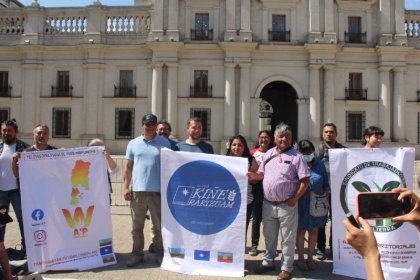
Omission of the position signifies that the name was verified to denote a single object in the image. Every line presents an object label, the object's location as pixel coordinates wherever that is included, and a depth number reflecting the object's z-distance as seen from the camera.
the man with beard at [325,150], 6.86
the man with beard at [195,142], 6.42
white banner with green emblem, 5.64
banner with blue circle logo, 5.84
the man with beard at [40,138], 6.28
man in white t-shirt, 6.26
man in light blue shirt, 6.30
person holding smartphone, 1.91
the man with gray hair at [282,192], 5.73
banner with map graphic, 5.92
